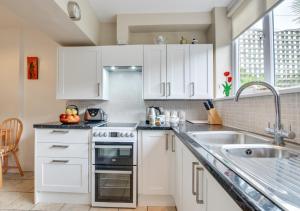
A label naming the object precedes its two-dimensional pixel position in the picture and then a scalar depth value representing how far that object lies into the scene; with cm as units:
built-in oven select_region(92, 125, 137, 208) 165
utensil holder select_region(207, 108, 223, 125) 189
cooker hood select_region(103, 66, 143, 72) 203
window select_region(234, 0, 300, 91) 116
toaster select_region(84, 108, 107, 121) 203
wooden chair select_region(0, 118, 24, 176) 234
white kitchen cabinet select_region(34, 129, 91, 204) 170
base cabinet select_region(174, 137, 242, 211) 57
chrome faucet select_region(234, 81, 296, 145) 92
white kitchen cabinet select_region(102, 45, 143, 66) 198
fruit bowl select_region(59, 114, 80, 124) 183
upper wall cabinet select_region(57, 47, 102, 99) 202
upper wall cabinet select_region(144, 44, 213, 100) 200
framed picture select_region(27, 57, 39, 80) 255
